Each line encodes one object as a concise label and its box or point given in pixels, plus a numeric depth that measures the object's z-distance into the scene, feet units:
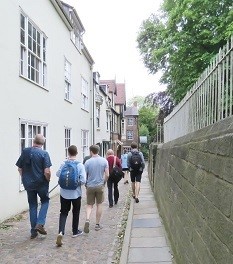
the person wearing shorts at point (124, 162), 35.74
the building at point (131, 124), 154.39
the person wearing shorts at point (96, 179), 15.77
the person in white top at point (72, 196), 13.89
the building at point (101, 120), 55.61
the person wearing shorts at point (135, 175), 23.51
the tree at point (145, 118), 166.60
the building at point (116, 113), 81.02
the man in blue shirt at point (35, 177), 14.49
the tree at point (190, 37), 41.48
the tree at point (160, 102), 64.76
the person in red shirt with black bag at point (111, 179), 22.07
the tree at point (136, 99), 212.02
